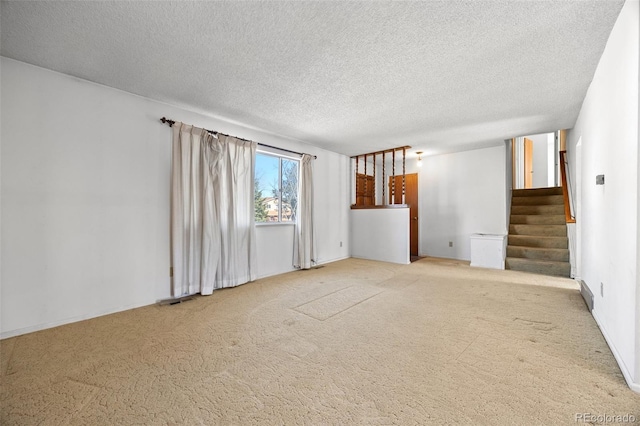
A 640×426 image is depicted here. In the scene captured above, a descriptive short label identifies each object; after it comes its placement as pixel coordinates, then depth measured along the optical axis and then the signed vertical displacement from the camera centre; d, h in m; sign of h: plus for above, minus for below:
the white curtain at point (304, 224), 4.88 -0.25
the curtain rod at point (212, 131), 3.17 +1.12
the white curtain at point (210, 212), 3.24 +0.00
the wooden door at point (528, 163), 6.55 +1.23
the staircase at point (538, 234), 4.50 -0.46
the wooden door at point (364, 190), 6.73 +0.55
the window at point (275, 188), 4.42 +0.42
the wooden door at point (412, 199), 6.81 +0.32
